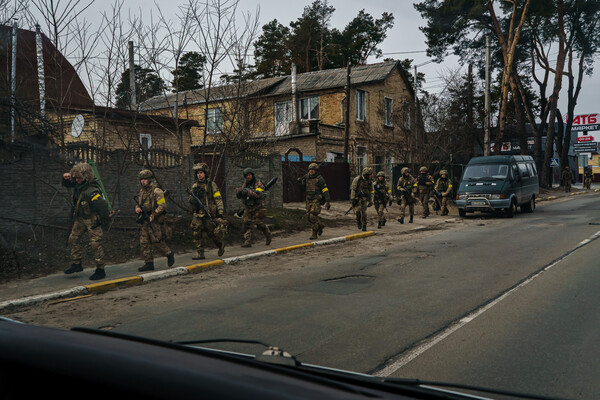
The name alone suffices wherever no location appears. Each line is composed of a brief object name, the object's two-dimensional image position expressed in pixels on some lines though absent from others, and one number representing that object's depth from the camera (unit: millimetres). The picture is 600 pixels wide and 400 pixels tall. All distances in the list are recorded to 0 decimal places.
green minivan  19156
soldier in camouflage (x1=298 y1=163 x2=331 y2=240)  14055
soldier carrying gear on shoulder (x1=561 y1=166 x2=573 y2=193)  38500
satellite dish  12349
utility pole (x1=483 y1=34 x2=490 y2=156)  26375
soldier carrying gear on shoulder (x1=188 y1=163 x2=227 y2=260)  10891
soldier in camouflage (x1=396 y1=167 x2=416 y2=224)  18469
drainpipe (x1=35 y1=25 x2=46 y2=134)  11416
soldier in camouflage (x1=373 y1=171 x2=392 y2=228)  16750
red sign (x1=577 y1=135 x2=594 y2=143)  48309
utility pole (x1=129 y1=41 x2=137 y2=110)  15679
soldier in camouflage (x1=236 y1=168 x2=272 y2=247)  12578
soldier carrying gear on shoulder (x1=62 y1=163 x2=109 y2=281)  9000
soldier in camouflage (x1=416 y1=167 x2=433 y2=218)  19531
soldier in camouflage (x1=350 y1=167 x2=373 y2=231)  15469
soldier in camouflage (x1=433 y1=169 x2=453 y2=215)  20953
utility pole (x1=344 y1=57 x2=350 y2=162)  23022
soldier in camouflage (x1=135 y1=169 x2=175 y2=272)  9609
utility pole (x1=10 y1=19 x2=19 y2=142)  10398
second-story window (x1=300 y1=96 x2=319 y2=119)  33188
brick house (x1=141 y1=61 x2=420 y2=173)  29094
